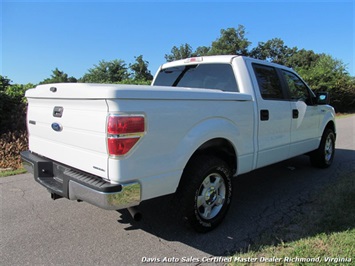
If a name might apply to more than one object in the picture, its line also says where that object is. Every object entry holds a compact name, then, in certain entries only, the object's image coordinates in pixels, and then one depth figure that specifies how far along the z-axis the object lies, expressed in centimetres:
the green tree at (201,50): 6025
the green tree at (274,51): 6419
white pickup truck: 249
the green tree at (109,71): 4057
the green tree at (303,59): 6228
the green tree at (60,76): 4682
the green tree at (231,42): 5203
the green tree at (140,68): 4869
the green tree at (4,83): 842
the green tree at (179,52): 6400
